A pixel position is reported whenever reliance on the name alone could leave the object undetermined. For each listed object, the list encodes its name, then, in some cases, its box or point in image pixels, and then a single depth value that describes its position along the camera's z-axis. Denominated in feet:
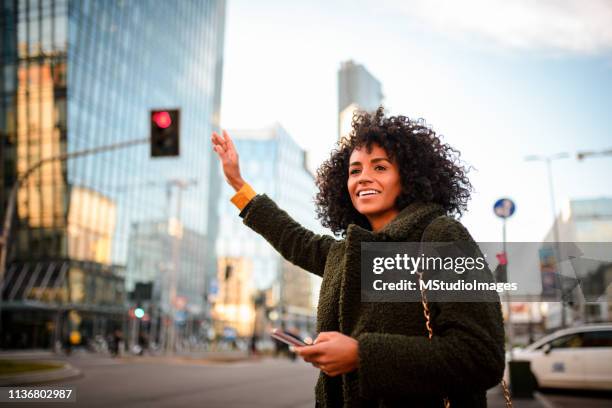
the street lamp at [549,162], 81.71
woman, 5.12
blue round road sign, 33.35
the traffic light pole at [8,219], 41.50
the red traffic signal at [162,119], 33.96
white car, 37.37
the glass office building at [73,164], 113.60
